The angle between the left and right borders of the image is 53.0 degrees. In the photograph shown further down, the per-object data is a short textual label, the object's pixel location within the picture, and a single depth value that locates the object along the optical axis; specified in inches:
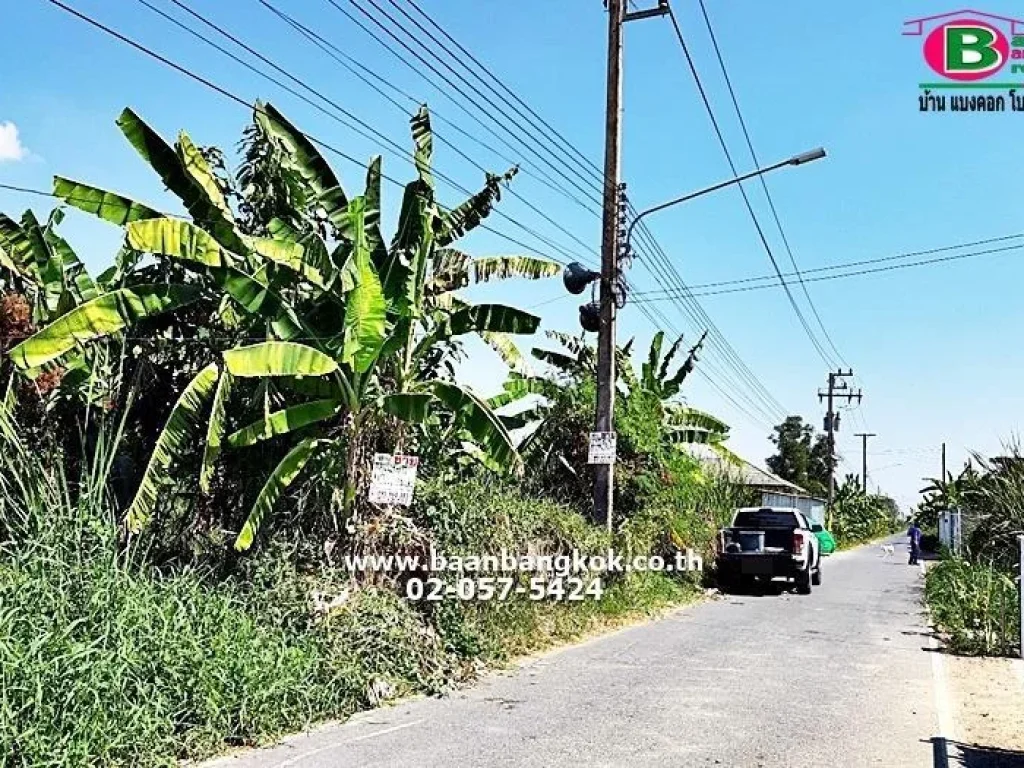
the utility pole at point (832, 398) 2227.1
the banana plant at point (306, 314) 402.3
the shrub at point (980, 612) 546.0
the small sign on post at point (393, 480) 422.9
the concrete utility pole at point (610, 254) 673.6
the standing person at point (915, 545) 1489.9
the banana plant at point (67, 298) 393.7
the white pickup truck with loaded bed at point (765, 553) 861.8
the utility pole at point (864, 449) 3491.6
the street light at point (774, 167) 669.9
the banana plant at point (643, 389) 804.0
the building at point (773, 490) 1059.9
